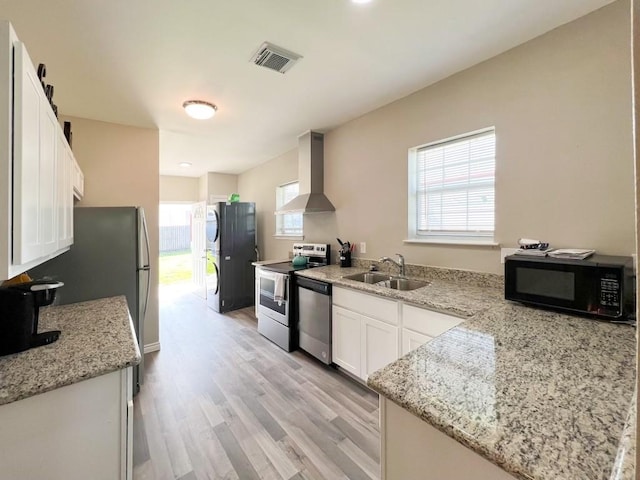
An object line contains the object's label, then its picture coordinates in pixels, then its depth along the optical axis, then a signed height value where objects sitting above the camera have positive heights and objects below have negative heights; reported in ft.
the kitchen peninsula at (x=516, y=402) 1.86 -1.44
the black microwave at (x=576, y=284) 4.23 -0.78
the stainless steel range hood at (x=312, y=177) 11.27 +2.63
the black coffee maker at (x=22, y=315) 3.79 -1.11
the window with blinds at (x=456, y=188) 7.13 +1.44
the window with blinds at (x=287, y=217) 14.67 +1.18
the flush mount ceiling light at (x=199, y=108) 8.45 +4.09
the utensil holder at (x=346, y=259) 10.37 -0.78
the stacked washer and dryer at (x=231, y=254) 14.99 -0.90
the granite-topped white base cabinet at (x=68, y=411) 3.06 -2.12
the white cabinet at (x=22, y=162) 2.68 +0.86
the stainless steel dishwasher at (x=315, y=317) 8.67 -2.65
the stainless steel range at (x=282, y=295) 10.02 -2.20
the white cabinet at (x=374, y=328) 6.03 -2.28
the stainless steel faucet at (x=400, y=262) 8.45 -0.73
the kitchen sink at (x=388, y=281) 8.16 -1.33
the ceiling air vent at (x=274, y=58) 6.07 +4.25
